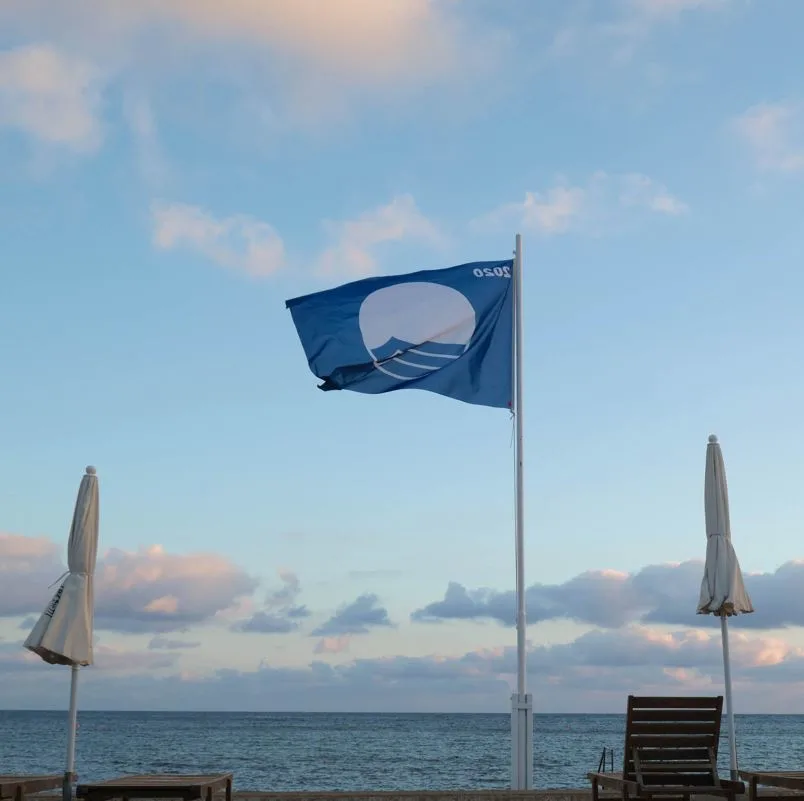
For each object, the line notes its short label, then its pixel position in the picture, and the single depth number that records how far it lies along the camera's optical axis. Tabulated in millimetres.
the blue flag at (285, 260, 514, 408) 11508
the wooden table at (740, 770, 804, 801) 7598
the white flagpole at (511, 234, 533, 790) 9555
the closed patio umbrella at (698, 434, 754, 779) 9250
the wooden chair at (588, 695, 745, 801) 7906
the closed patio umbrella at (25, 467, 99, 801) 8219
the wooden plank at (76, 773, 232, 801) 7387
